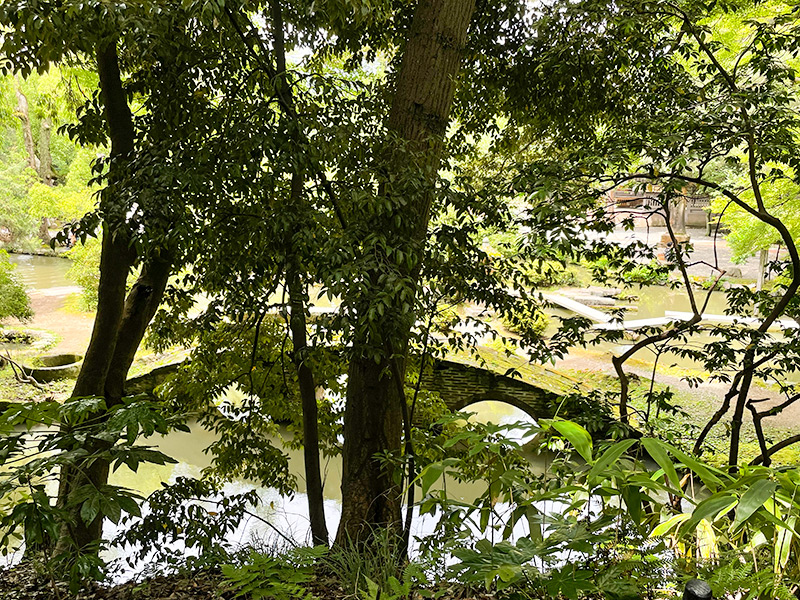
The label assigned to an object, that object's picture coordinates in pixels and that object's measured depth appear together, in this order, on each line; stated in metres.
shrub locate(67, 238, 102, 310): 8.69
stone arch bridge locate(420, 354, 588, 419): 6.83
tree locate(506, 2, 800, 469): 2.31
